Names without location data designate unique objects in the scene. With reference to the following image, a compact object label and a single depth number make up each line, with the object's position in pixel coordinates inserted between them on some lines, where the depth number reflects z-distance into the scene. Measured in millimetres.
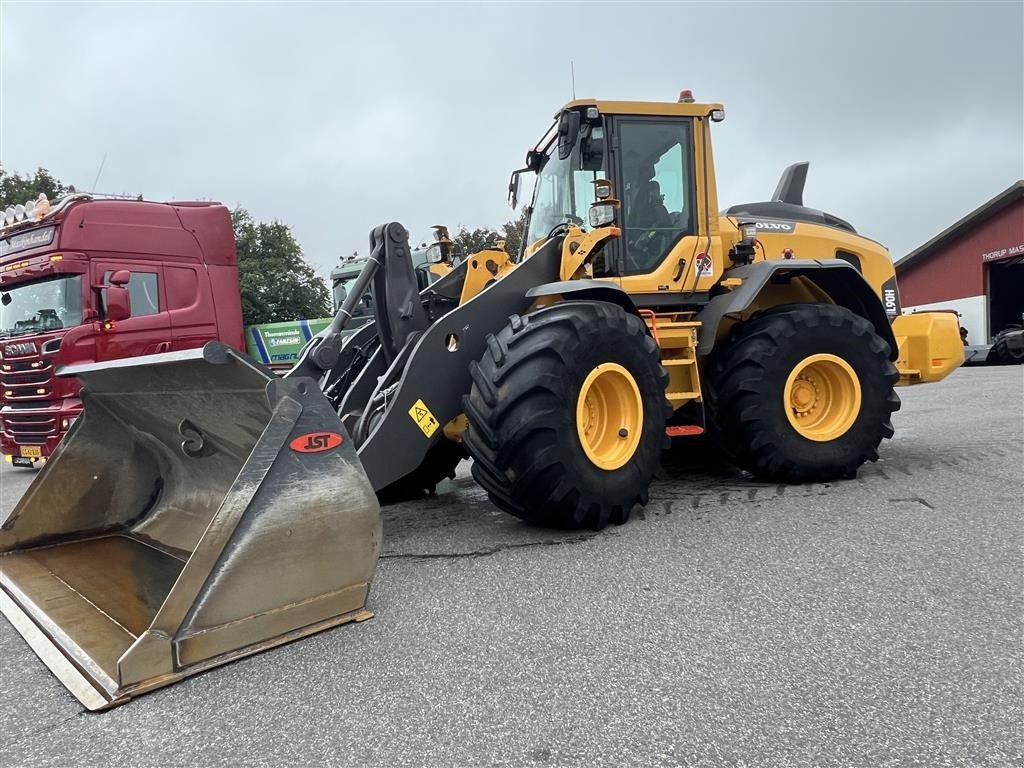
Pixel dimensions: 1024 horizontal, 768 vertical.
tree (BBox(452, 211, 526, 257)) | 33400
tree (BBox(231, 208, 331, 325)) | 27328
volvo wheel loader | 2658
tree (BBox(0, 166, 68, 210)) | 24703
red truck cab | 7875
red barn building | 22281
